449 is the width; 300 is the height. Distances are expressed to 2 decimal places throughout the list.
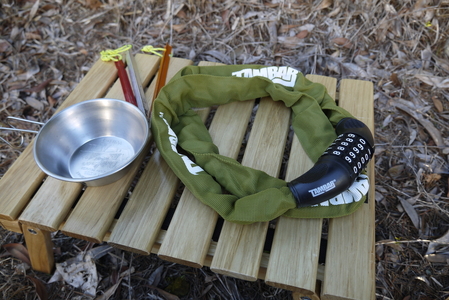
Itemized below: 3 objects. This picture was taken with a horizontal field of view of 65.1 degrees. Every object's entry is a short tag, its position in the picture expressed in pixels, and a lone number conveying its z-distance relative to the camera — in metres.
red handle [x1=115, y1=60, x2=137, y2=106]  0.39
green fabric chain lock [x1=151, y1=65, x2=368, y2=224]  0.31
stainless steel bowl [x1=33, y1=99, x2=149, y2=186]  0.35
